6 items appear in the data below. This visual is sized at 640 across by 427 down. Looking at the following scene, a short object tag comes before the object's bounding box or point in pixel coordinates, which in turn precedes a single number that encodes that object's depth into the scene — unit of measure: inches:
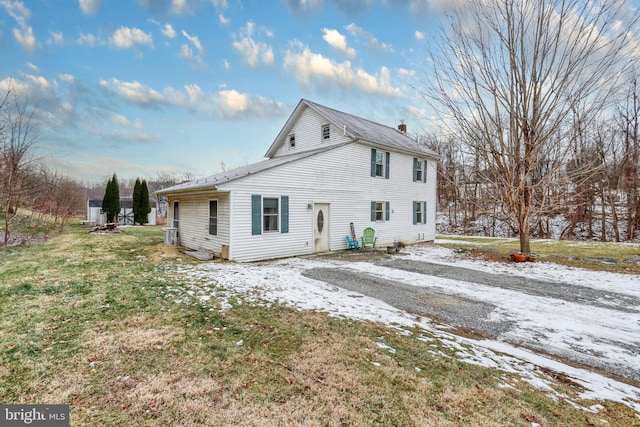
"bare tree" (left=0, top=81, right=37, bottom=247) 401.3
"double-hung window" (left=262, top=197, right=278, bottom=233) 380.8
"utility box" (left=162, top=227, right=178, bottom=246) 488.7
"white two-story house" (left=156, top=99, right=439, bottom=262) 368.5
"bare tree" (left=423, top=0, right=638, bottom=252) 339.3
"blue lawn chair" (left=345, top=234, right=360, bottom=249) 475.2
